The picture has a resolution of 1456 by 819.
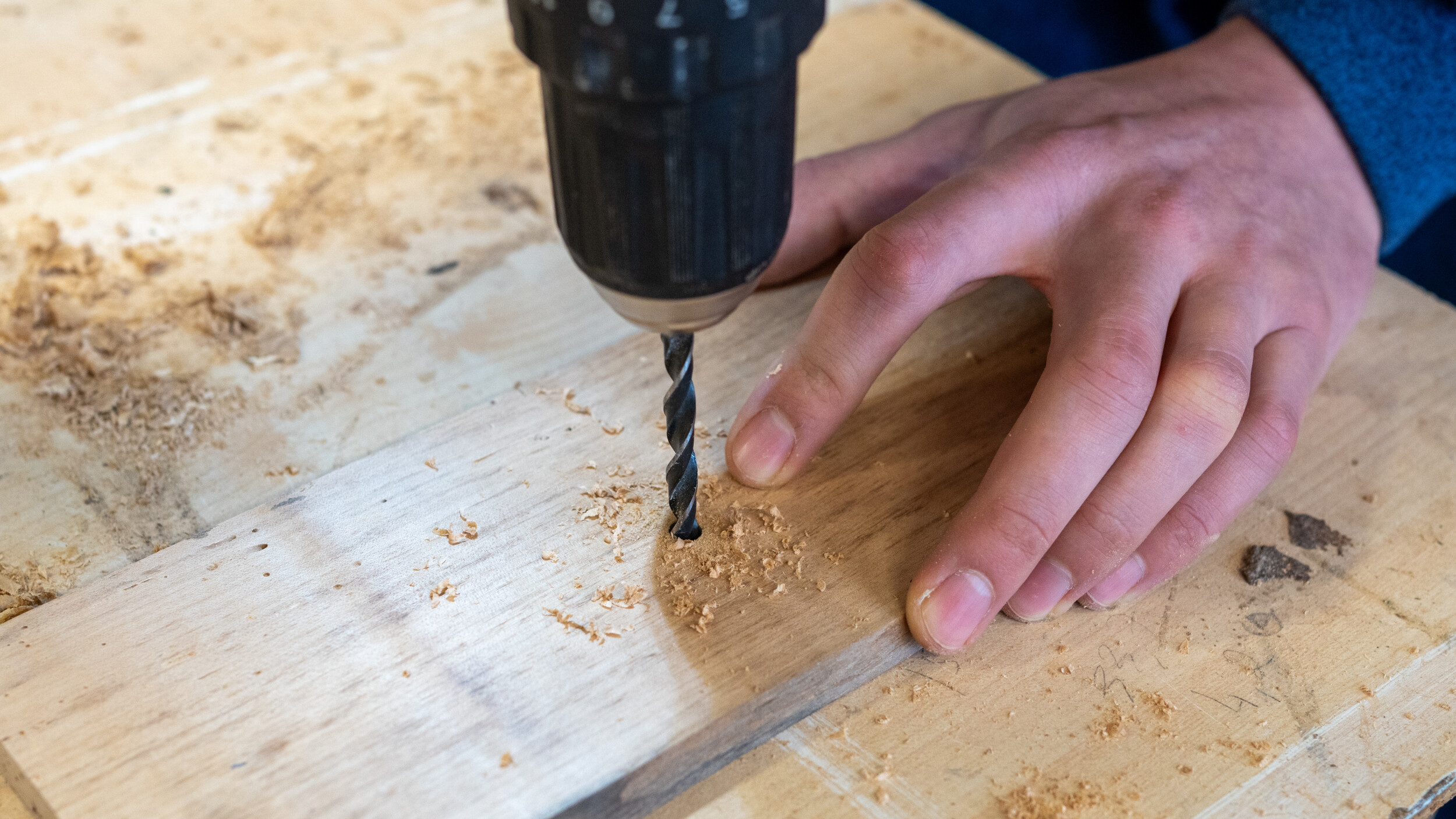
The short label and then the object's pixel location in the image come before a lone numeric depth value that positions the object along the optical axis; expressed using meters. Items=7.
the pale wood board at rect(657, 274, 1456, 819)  0.50
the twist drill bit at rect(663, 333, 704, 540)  0.51
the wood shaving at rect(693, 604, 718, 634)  0.51
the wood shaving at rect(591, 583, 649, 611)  0.51
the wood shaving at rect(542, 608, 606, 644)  0.51
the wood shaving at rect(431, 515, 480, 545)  0.52
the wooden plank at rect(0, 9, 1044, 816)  0.49
